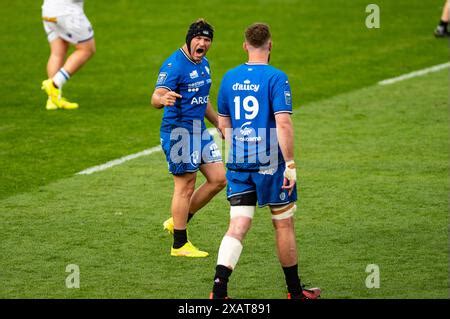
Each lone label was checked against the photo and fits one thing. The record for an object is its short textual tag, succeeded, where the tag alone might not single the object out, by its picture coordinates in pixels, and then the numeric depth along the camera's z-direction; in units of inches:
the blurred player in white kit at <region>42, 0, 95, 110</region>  1135.6
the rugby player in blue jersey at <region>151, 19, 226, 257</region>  695.7
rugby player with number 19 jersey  598.9
